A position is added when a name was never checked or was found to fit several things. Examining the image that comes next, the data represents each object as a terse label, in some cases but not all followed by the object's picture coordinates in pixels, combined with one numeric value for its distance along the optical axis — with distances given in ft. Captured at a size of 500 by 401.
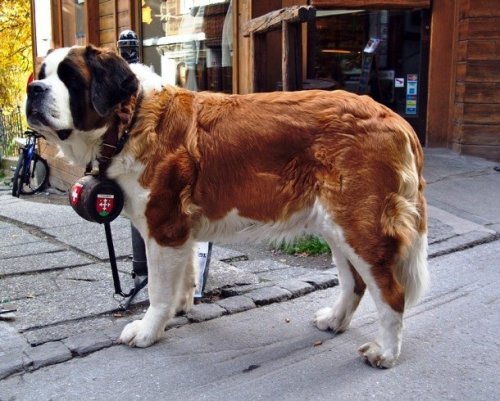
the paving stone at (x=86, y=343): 11.64
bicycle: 36.52
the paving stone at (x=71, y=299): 13.16
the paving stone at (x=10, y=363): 10.82
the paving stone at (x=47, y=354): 11.14
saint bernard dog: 10.94
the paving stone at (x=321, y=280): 15.47
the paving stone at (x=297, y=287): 14.99
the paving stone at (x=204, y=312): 13.41
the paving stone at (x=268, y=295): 14.39
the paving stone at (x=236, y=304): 13.93
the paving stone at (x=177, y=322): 13.01
